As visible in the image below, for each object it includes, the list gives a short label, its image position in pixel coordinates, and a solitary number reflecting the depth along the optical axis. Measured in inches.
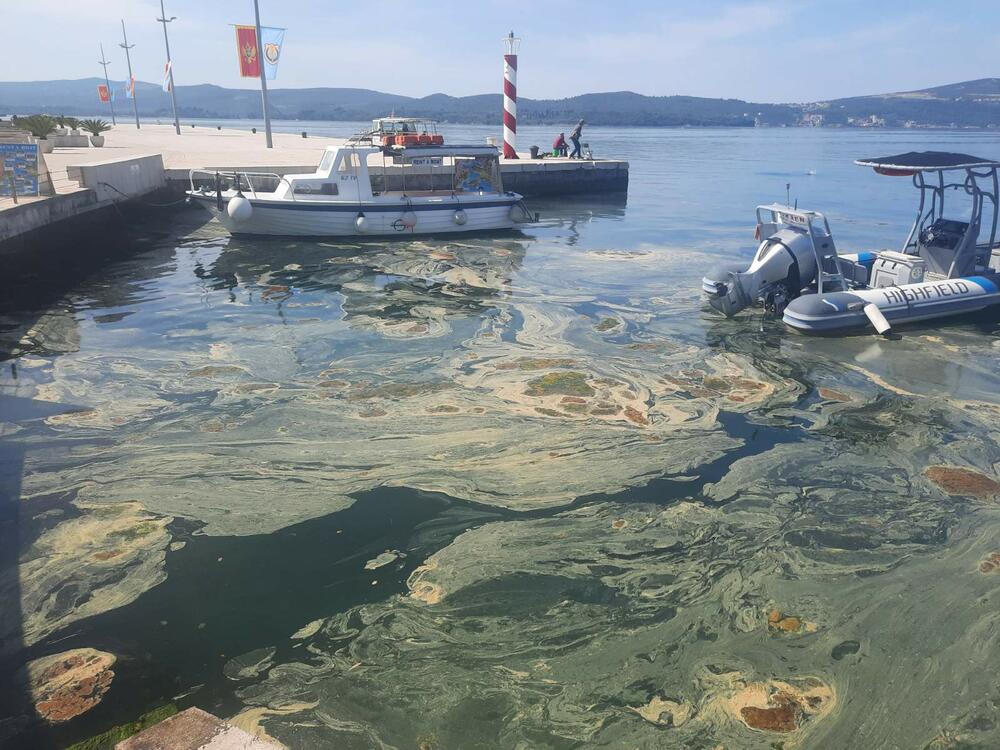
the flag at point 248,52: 1017.5
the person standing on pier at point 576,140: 1228.4
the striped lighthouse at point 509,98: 1050.7
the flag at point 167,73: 1528.1
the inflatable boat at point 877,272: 390.0
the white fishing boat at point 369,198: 632.4
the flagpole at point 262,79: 1005.2
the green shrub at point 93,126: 1109.1
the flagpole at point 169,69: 1525.1
